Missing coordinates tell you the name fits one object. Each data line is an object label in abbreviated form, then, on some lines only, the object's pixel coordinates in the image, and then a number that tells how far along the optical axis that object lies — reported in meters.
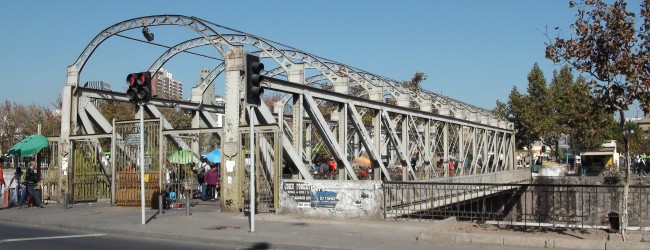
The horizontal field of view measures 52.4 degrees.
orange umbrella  32.28
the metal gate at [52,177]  24.14
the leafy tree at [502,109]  67.38
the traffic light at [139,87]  16.55
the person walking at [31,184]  22.00
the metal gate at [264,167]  18.61
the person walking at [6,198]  22.68
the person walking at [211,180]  24.38
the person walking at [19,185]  22.53
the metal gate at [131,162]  21.56
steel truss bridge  19.38
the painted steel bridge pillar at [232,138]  18.94
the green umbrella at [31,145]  23.97
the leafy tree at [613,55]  12.16
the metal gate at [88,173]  23.66
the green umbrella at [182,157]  22.86
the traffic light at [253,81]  14.57
